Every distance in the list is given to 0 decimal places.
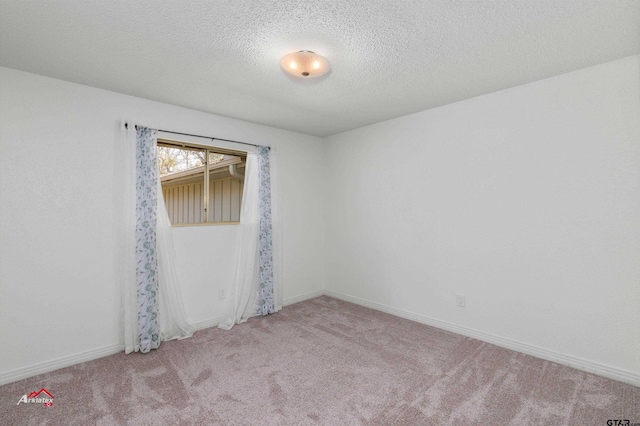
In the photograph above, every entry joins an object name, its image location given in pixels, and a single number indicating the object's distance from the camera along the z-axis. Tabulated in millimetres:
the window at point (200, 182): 3316
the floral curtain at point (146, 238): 2836
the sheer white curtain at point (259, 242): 3635
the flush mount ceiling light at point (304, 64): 2072
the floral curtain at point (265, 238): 3750
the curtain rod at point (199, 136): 2851
